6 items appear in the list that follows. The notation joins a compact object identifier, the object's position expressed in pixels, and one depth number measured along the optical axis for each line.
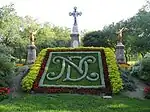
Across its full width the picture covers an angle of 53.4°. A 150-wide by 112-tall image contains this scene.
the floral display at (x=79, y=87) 7.28
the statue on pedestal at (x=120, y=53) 13.12
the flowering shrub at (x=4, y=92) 6.55
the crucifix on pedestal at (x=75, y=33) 12.94
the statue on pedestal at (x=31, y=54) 13.08
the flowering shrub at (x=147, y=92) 6.97
